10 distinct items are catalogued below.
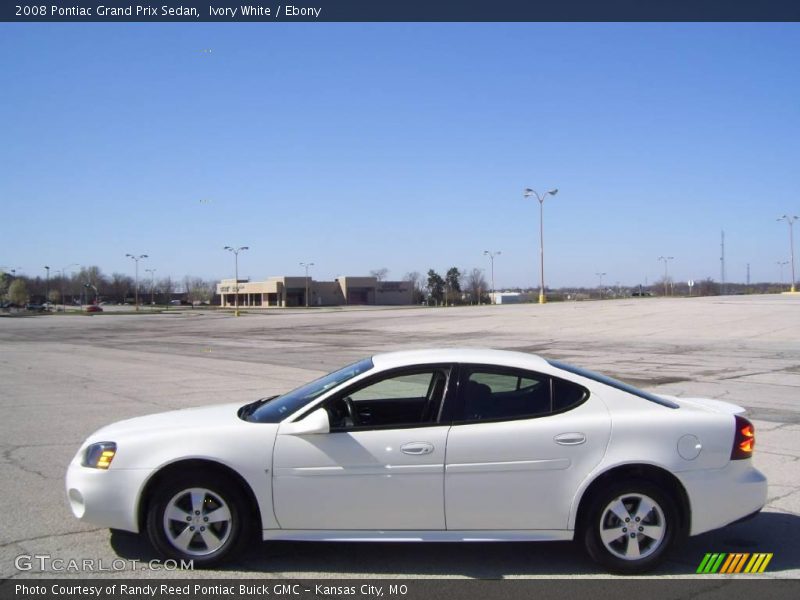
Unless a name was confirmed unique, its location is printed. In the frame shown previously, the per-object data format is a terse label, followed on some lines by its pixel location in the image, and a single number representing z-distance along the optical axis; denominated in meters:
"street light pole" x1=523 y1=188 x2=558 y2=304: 53.19
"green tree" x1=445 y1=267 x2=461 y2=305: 139.85
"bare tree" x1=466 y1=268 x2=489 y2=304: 138.09
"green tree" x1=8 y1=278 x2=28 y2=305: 140.25
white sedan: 4.39
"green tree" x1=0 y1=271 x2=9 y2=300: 155.25
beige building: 125.12
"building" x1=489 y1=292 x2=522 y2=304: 119.25
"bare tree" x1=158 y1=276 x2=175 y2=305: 181.54
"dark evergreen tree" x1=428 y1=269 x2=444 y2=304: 140.01
